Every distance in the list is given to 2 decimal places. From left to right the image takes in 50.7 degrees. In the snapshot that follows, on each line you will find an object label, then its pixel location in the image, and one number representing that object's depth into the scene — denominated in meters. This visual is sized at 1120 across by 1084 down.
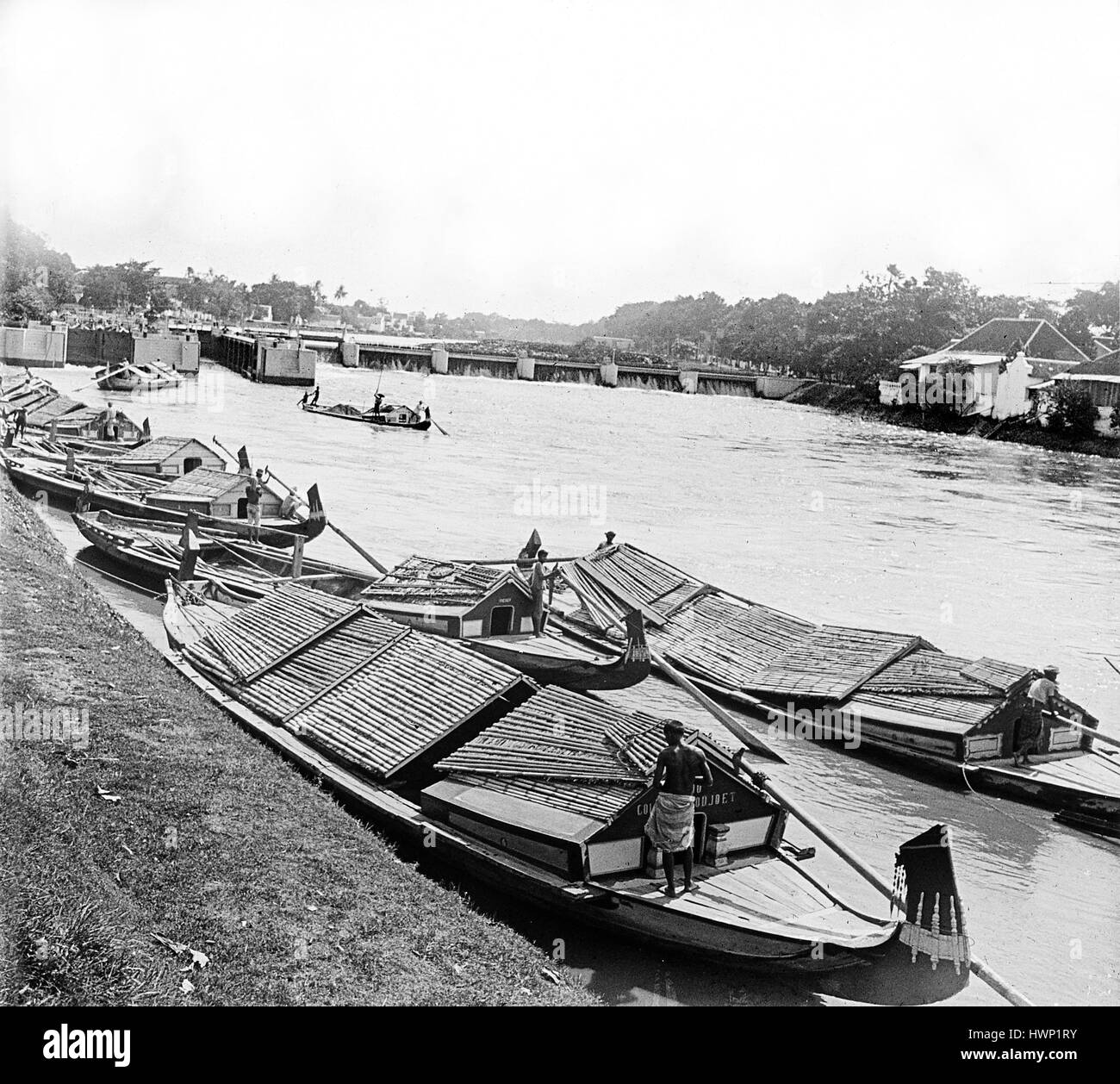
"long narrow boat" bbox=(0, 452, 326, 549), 22.59
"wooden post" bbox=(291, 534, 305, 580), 17.77
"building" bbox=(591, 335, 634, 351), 122.18
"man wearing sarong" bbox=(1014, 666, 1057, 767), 12.63
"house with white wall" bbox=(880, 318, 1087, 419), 58.28
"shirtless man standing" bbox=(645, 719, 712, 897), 8.05
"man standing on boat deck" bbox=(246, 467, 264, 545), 22.14
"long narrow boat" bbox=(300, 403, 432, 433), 47.75
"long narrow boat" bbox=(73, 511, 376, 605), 17.48
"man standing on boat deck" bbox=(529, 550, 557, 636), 15.00
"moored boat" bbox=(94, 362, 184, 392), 56.12
